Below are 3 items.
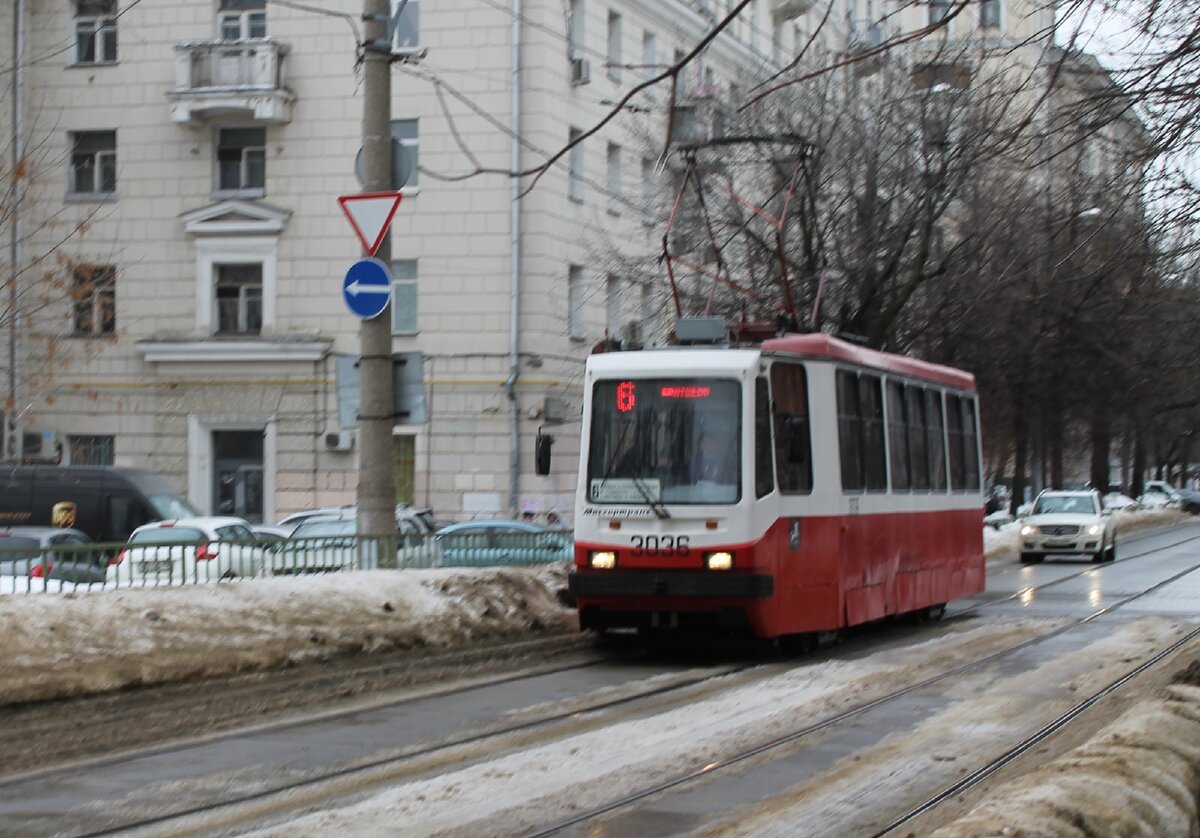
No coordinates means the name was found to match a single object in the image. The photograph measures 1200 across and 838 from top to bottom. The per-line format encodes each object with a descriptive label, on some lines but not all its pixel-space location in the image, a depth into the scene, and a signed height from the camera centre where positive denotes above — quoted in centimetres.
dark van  3092 +57
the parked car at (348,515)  3088 +22
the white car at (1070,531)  3684 -27
